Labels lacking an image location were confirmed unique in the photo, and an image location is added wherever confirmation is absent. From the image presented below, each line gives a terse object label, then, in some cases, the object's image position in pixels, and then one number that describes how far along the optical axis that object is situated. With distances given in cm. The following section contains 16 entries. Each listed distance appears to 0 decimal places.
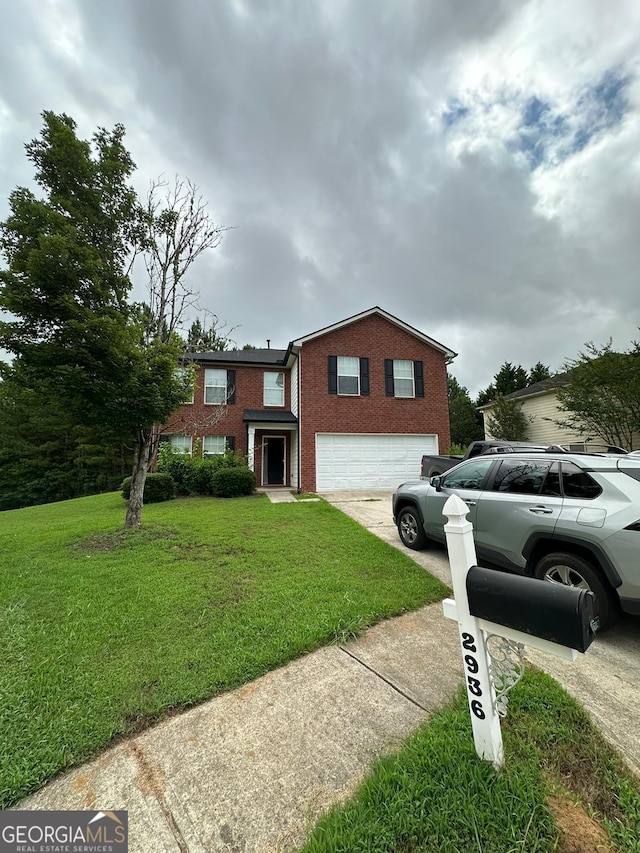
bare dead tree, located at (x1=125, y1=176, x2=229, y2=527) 777
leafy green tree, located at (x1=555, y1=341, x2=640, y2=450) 1269
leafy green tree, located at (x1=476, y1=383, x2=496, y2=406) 3332
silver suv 299
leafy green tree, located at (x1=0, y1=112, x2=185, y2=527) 557
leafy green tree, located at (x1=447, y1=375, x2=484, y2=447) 3284
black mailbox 131
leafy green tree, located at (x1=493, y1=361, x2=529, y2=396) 3144
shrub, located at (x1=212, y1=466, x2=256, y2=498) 1230
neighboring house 1631
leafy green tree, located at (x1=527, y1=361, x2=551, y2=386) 3119
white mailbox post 163
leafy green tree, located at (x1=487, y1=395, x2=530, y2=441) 1916
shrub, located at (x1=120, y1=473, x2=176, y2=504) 1158
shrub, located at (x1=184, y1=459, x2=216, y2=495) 1291
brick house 1414
